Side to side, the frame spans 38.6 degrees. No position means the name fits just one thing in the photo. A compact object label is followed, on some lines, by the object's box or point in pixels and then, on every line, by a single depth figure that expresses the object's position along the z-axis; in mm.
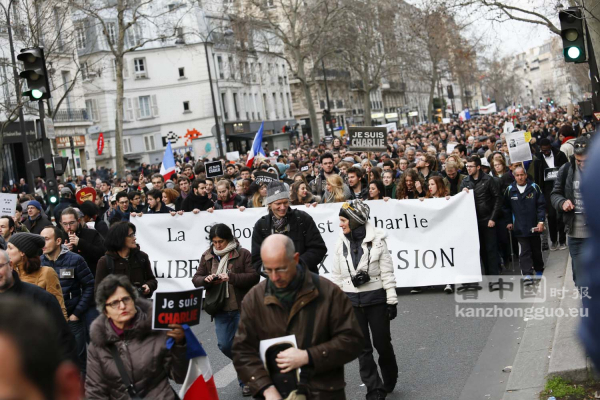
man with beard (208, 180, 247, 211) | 13156
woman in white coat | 7266
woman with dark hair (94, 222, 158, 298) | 7793
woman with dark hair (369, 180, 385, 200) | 12633
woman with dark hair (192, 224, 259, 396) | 7770
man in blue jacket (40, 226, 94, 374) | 7812
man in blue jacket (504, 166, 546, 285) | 11711
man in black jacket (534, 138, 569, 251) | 14311
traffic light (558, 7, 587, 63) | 11915
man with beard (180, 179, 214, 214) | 13711
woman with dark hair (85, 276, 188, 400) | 5184
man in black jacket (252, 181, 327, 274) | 7887
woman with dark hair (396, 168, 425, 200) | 12859
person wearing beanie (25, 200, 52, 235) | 12383
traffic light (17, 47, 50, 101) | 13273
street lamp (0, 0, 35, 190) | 25117
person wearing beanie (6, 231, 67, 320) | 7113
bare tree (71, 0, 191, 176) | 35281
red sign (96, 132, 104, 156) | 35659
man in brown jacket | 4715
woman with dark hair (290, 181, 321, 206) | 12359
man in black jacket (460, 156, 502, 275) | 12352
